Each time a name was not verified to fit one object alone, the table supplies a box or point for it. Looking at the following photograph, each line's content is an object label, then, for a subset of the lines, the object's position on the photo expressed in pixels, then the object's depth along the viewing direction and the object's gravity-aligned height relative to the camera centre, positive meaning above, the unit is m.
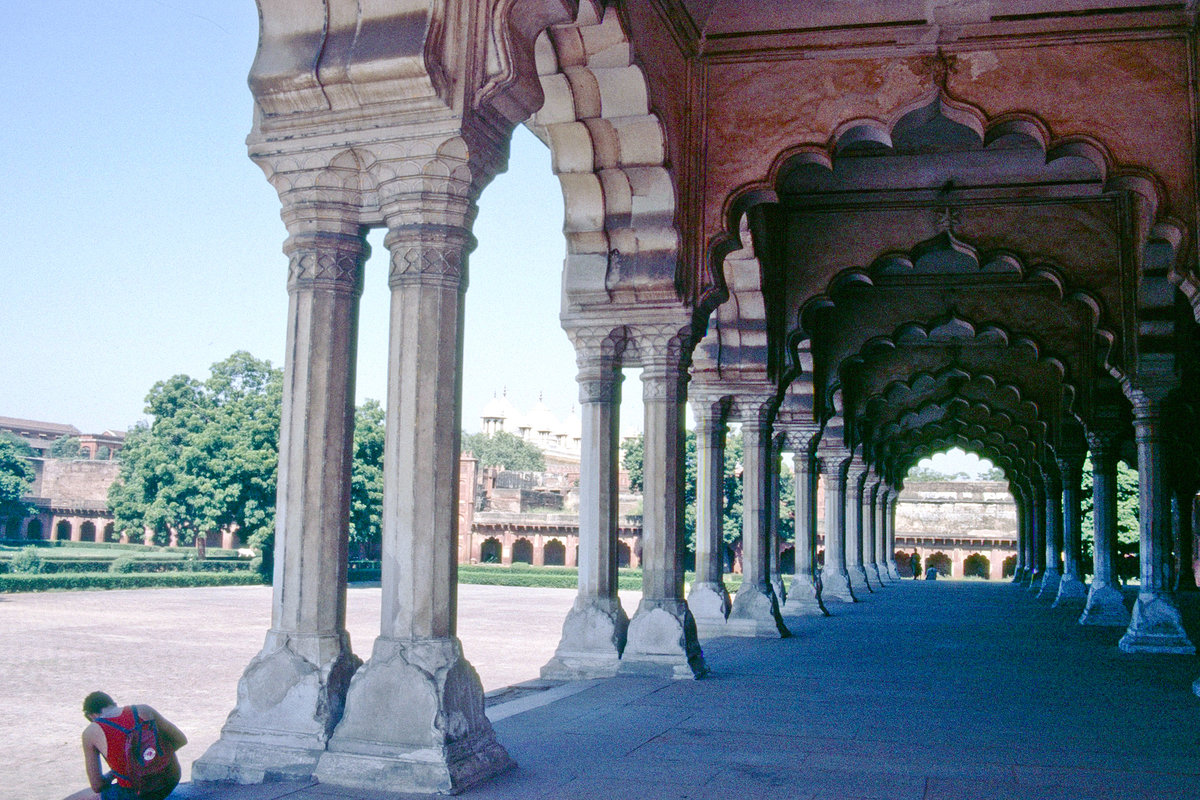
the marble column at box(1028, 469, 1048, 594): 32.75 -0.09
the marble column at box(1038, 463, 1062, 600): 27.78 -0.15
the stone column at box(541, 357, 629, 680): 10.25 -0.14
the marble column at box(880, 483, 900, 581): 40.81 +0.54
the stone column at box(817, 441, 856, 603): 25.22 +0.14
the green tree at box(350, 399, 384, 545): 44.28 +1.75
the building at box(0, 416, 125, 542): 75.56 +1.36
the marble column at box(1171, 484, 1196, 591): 32.31 -0.06
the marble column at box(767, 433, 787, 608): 16.31 +0.25
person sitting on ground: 4.96 -1.00
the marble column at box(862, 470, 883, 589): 34.72 +0.14
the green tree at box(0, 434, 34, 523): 66.62 +2.46
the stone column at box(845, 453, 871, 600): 30.59 +0.36
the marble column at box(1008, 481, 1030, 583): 39.59 +0.19
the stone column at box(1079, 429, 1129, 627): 18.12 -0.12
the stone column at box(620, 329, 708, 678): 10.14 +0.02
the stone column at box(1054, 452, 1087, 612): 23.78 -0.13
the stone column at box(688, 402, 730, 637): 13.80 +0.02
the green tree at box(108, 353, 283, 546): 43.53 +1.98
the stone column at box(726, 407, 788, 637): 14.76 -0.13
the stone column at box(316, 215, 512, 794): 5.42 -0.22
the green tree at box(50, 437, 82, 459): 101.19 +6.63
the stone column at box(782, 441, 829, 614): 20.34 -0.18
